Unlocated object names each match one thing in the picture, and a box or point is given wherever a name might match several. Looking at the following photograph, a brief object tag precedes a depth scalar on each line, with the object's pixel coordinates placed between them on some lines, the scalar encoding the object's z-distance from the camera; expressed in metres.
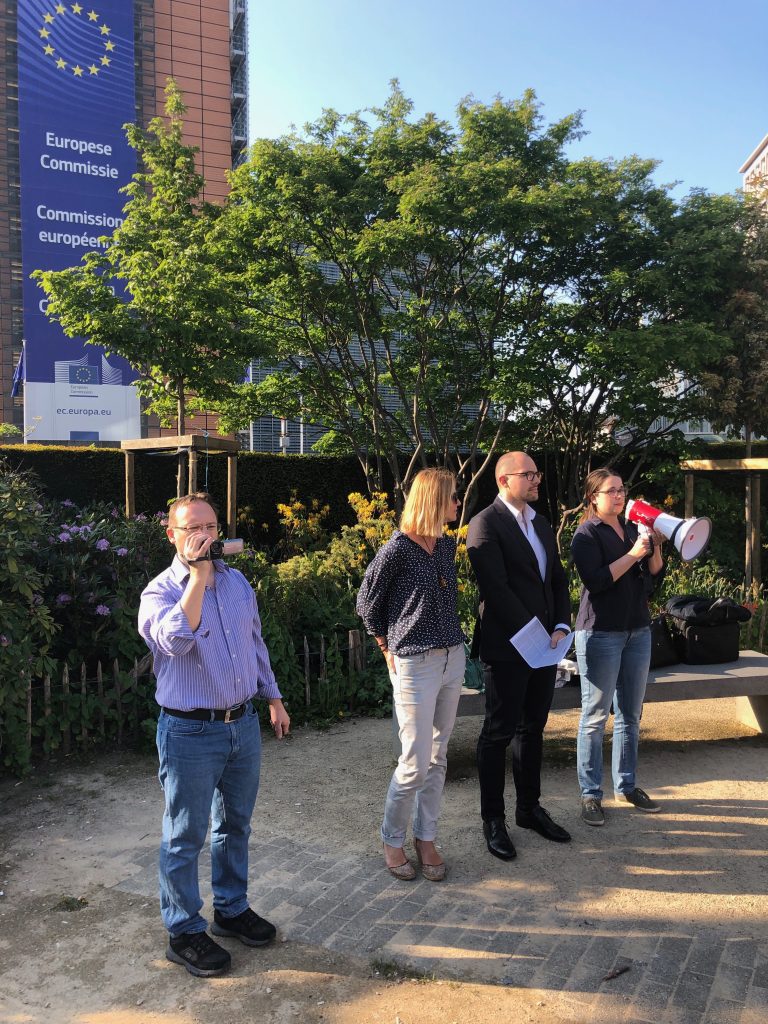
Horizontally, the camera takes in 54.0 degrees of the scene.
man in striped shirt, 2.63
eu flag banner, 29.12
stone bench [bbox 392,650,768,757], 4.64
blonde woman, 3.30
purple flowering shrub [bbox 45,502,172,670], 5.14
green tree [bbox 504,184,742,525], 9.01
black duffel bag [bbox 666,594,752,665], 5.08
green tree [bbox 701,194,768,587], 9.25
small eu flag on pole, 29.98
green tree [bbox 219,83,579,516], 8.73
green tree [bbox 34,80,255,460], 7.48
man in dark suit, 3.57
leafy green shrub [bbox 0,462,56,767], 4.27
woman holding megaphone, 3.90
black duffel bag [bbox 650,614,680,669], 5.03
